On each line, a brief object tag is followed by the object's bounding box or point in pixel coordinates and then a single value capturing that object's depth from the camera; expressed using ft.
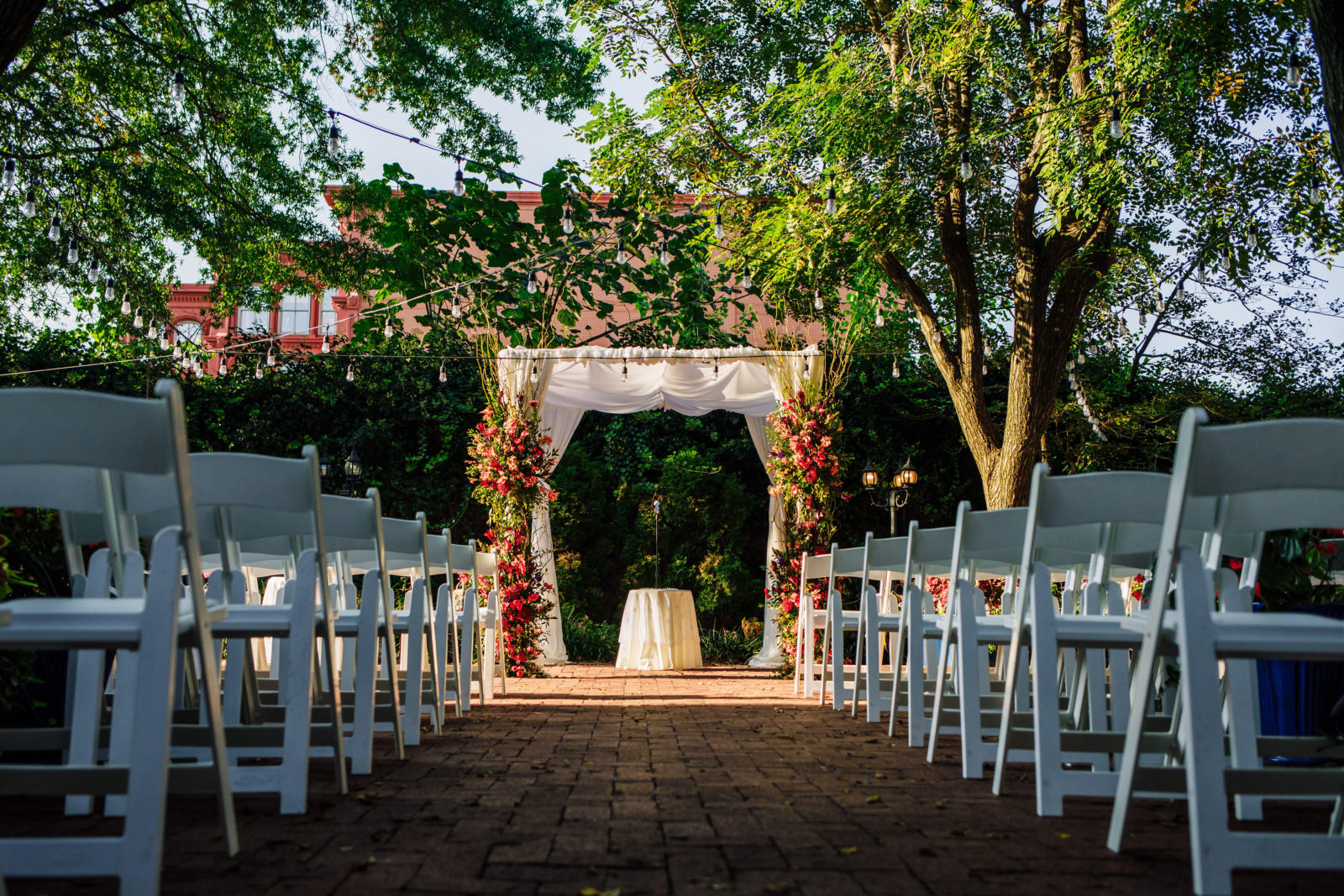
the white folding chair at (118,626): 4.78
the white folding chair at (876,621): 13.97
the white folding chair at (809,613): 19.07
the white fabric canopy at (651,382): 28.37
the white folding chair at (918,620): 11.50
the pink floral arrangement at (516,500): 26.76
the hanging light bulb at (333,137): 21.03
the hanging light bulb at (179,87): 18.11
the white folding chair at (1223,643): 5.00
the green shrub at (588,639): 33.30
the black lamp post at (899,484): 30.91
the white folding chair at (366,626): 9.05
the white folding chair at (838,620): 16.31
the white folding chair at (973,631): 9.06
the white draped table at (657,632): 27.86
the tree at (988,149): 22.75
